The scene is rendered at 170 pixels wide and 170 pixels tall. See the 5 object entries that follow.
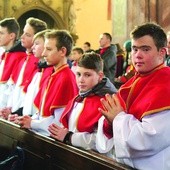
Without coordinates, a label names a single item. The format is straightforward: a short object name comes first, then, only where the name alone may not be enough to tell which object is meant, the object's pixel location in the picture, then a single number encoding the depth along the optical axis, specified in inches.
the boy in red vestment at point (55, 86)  152.9
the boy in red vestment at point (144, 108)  100.3
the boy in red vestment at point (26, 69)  192.2
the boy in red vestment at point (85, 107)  130.5
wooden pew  108.0
